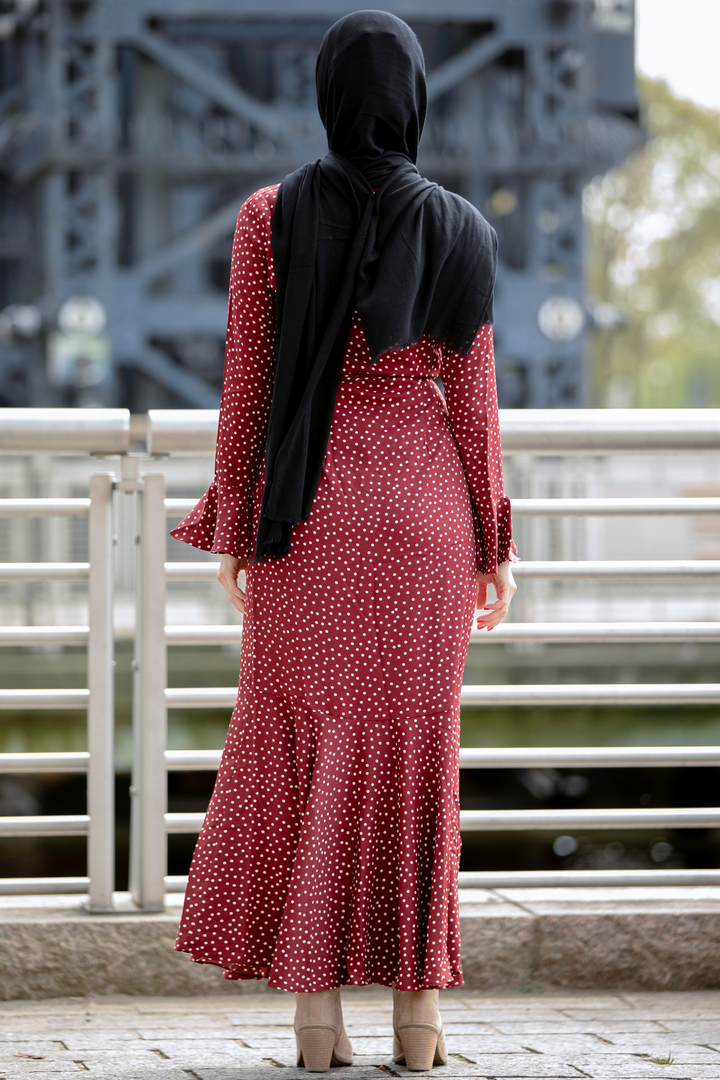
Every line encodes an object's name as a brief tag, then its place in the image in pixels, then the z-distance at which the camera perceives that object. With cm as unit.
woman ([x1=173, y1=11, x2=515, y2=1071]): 476
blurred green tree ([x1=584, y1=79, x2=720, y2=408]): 7415
